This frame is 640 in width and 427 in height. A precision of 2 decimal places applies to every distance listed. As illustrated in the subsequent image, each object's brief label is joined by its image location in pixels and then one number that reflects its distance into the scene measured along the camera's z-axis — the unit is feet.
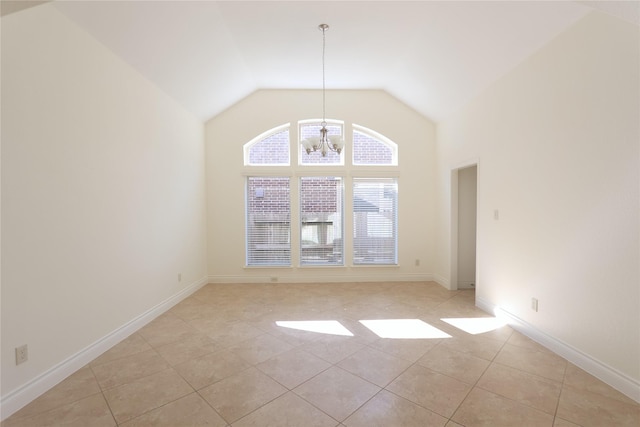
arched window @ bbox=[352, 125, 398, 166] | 17.04
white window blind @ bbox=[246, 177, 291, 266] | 16.89
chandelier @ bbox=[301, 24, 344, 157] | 10.44
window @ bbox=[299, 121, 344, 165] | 16.84
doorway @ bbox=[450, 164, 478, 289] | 14.94
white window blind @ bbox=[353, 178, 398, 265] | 16.97
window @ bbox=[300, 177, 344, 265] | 16.98
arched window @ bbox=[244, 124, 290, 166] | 16.92
